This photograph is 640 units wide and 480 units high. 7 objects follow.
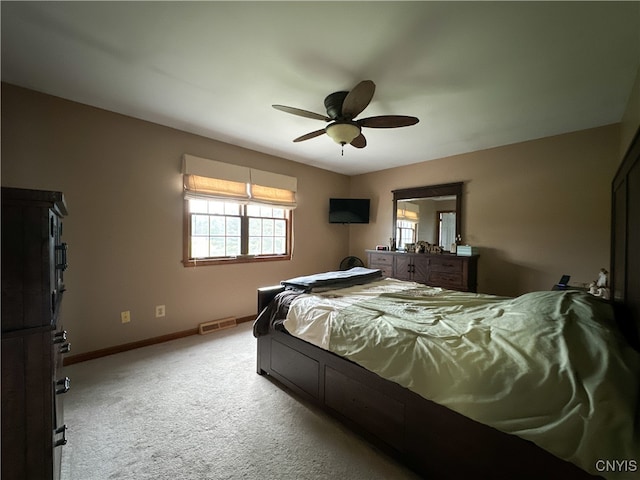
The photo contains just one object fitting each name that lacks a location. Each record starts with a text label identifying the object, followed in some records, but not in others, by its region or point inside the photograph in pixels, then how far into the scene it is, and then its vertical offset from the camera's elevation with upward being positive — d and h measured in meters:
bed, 0.92 -0.62
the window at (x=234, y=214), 3.28 +0.31
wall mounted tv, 4.82 +0.48
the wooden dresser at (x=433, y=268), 3.53 -0.46
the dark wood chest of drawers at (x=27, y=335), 0.83 -0.34
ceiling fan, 2.01 +0.97
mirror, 3.96 +0.36
